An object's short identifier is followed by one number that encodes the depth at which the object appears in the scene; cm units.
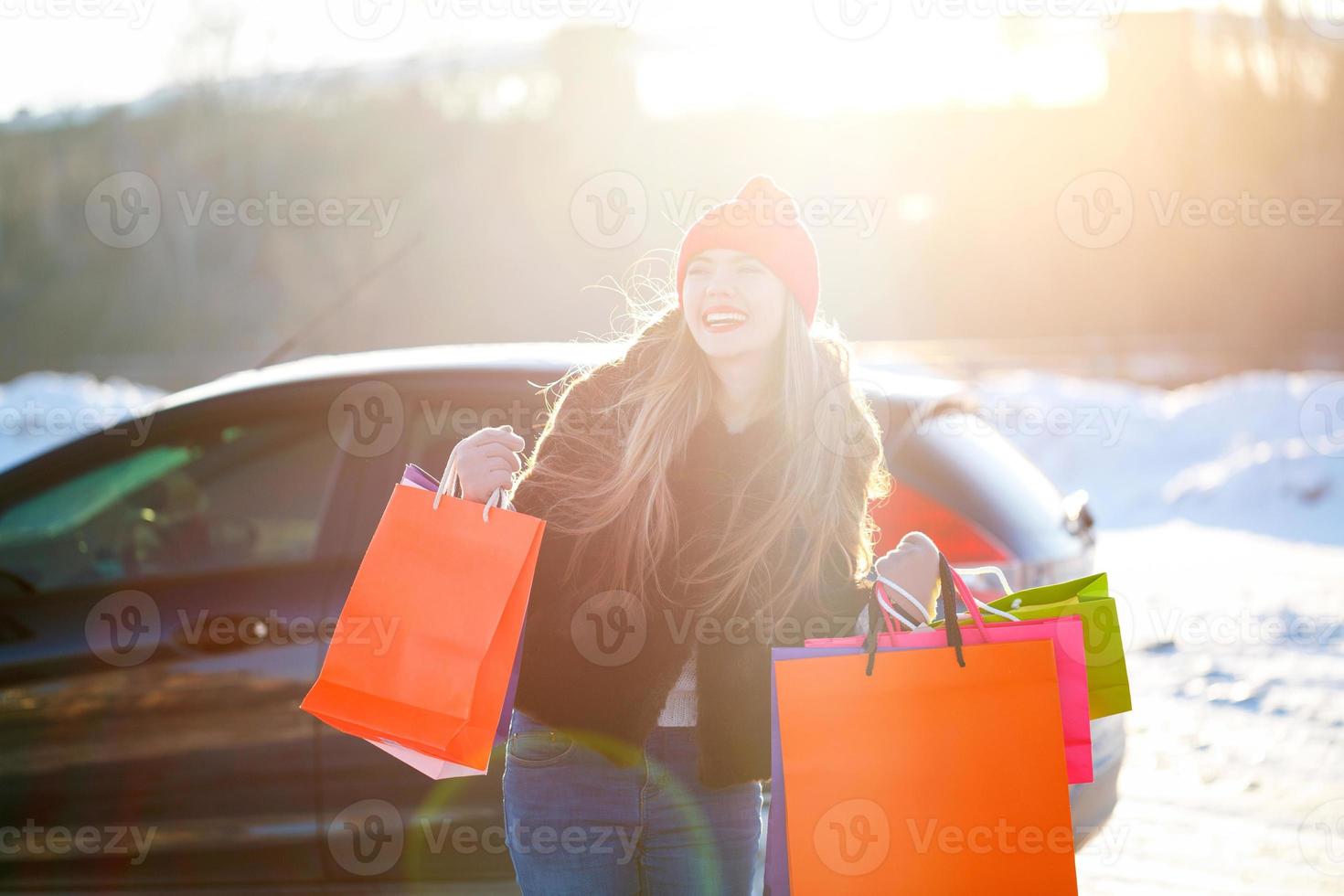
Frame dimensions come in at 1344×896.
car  337
